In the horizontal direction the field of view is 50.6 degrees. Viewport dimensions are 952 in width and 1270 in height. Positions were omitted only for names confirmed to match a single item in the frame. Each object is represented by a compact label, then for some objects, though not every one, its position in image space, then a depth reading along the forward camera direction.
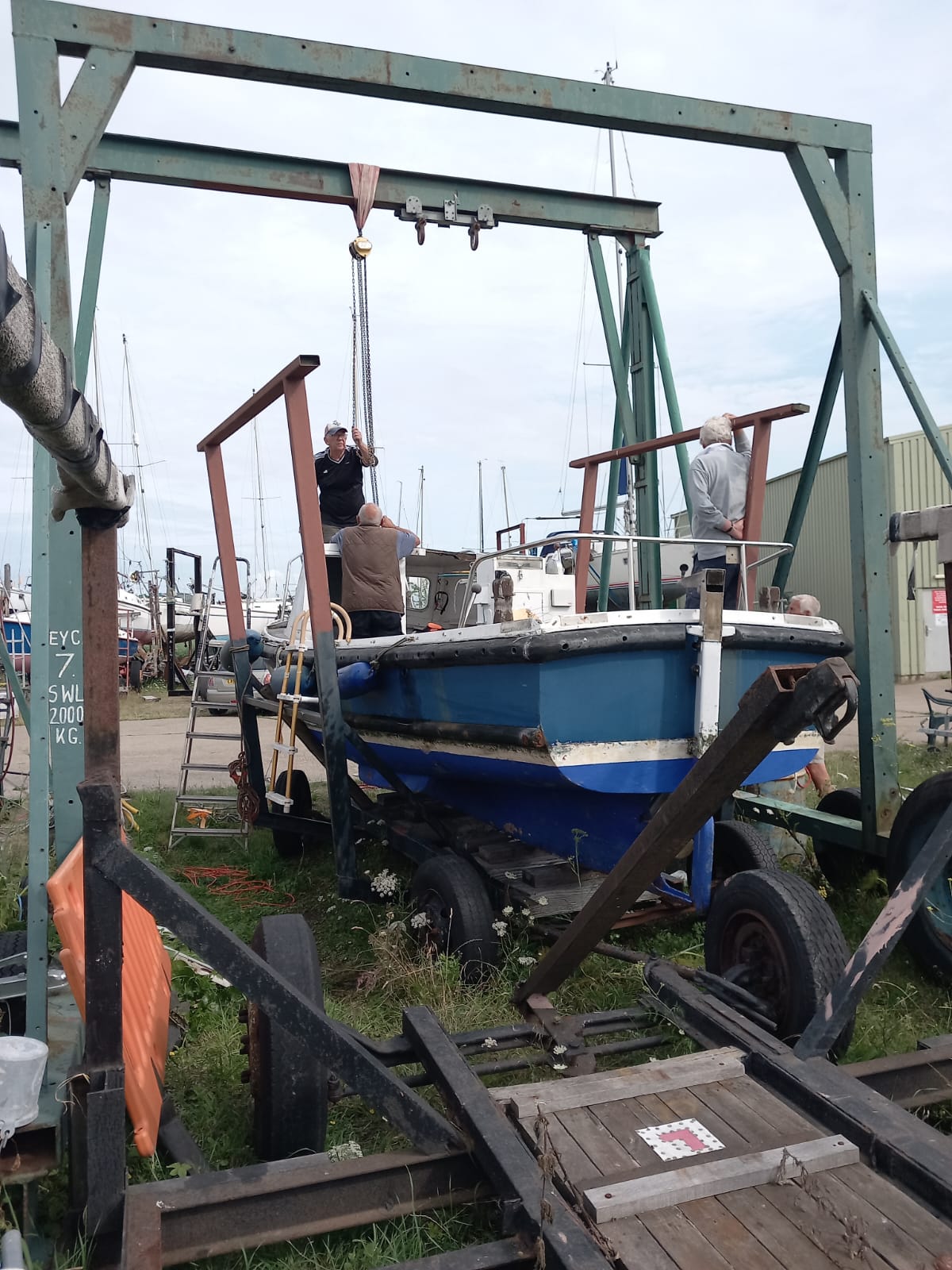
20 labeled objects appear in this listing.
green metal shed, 19.92
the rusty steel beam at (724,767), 2.09
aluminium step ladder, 7.57
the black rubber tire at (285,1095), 2.72
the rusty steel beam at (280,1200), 2.15
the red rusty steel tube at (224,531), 7.02
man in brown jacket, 6.65
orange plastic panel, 2.60
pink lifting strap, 5.36
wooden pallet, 2.02
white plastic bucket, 2.38
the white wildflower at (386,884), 5.02
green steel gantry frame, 3.62
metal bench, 10.28
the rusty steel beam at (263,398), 5.27
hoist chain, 6.50
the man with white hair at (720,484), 5.76
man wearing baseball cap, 7.76
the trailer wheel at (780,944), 3.22
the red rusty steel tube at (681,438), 5.29
